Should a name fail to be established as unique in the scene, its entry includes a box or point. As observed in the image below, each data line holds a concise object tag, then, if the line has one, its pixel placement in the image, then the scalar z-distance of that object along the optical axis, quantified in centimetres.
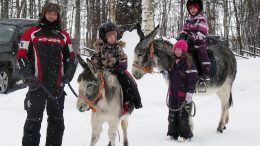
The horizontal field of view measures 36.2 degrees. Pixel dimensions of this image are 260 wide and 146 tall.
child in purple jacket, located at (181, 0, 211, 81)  666
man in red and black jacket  508
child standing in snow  637
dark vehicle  1123
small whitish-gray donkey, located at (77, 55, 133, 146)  491
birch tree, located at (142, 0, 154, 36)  1309
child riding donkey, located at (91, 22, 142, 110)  561
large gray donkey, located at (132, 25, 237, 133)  641
